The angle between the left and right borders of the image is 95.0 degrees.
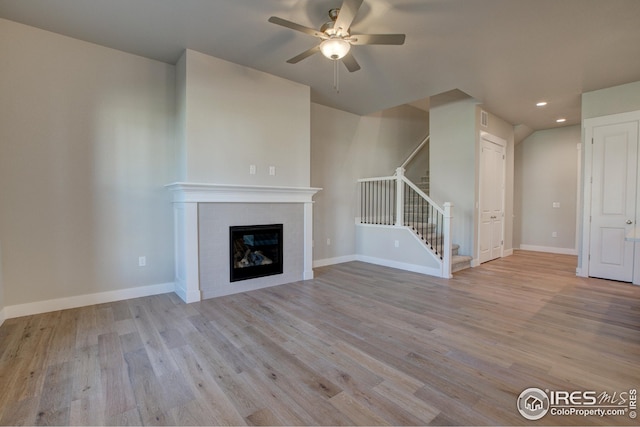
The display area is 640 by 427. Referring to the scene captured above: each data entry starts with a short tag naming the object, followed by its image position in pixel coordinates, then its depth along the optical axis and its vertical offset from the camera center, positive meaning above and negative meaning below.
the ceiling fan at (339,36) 2.32 +1.40
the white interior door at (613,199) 4.13 +0.06
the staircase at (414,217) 4.48 -0.26
